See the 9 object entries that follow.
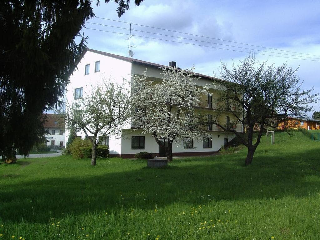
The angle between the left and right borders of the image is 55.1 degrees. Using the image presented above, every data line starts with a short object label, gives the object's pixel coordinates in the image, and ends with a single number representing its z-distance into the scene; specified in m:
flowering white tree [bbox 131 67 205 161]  21.89
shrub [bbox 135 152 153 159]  26.41
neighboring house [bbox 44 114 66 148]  65.72
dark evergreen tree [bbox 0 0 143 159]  7.34
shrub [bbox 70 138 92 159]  27.06
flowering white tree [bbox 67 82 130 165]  19.39
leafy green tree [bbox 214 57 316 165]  15.59
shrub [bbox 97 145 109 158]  27.00
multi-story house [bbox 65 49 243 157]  27.30
